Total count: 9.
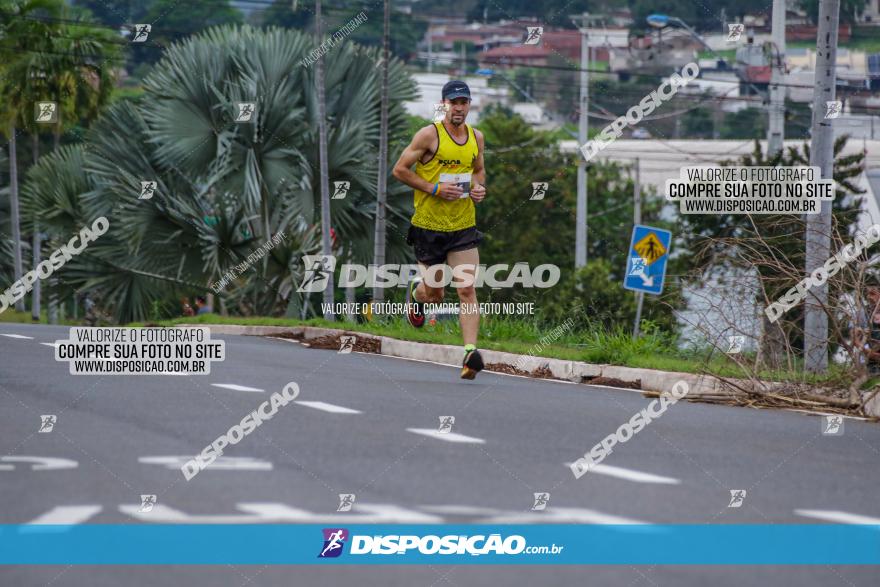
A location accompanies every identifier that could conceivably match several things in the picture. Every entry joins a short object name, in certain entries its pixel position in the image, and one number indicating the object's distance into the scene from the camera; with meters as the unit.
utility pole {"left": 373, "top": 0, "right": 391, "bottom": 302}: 23.60
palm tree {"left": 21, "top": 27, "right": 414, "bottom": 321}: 26.88
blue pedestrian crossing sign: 23.83
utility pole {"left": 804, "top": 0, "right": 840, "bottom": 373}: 11.80
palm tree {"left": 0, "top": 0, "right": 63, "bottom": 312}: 41.75
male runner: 11.58
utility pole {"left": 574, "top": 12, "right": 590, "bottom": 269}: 46.28
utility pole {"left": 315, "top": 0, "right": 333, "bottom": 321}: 25.47
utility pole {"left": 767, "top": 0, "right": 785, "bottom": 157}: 29.00
